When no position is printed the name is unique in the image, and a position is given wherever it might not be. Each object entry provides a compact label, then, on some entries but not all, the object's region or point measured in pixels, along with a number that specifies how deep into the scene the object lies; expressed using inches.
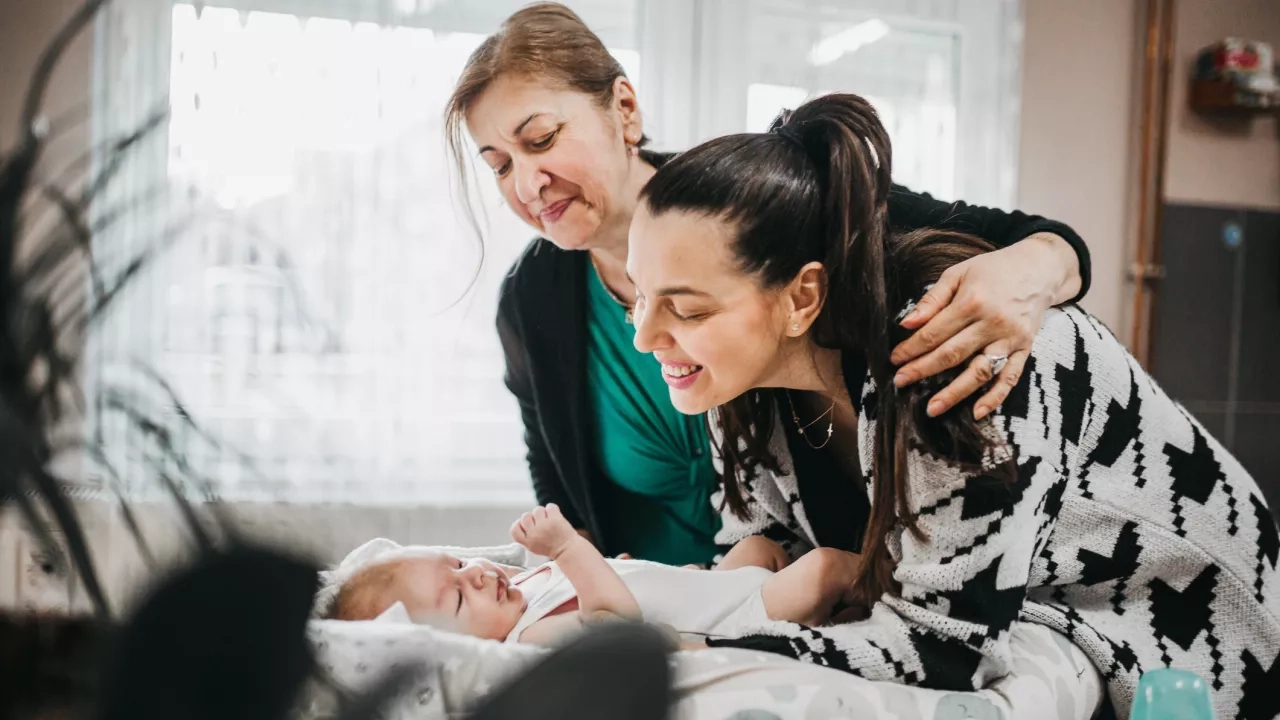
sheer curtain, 75.4
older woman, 37.4
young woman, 35.0
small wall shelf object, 101.9
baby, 38.5
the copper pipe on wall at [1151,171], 104.4
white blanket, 19.5
